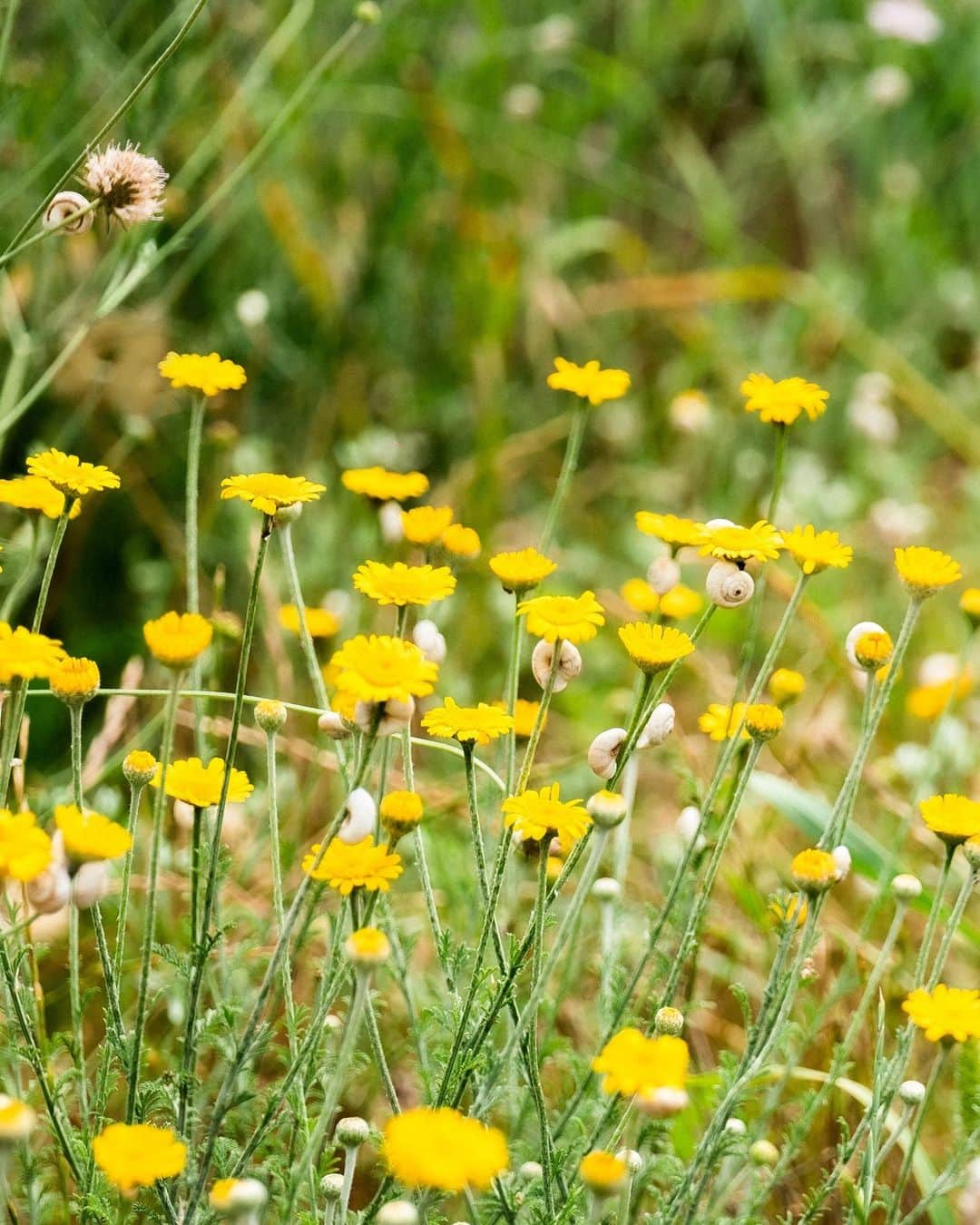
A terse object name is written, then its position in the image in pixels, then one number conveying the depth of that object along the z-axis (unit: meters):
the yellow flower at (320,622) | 2.80
